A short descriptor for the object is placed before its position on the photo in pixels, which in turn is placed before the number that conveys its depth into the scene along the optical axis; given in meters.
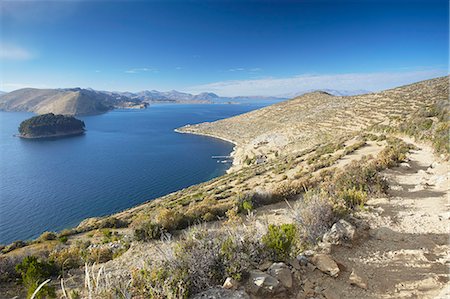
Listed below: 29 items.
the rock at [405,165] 12.55
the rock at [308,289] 3.85
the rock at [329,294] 3.78
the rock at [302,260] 4.51
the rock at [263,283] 3.71
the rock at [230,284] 3.68
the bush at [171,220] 8.92
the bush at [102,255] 7.37
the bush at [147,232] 8.27
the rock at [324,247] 5.02
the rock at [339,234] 5.32
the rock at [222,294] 3.37
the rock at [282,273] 3.90
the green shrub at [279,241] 4.47
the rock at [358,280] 4.05
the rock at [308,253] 4.74
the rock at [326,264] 4.27
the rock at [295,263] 4.38
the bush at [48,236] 13.81
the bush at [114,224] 13.97
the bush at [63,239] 12.20
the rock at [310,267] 4.41
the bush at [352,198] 7.78
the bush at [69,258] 6.94
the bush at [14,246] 13.69
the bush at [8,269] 6.35
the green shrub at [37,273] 4.65
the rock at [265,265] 4.26
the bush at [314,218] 5.69
